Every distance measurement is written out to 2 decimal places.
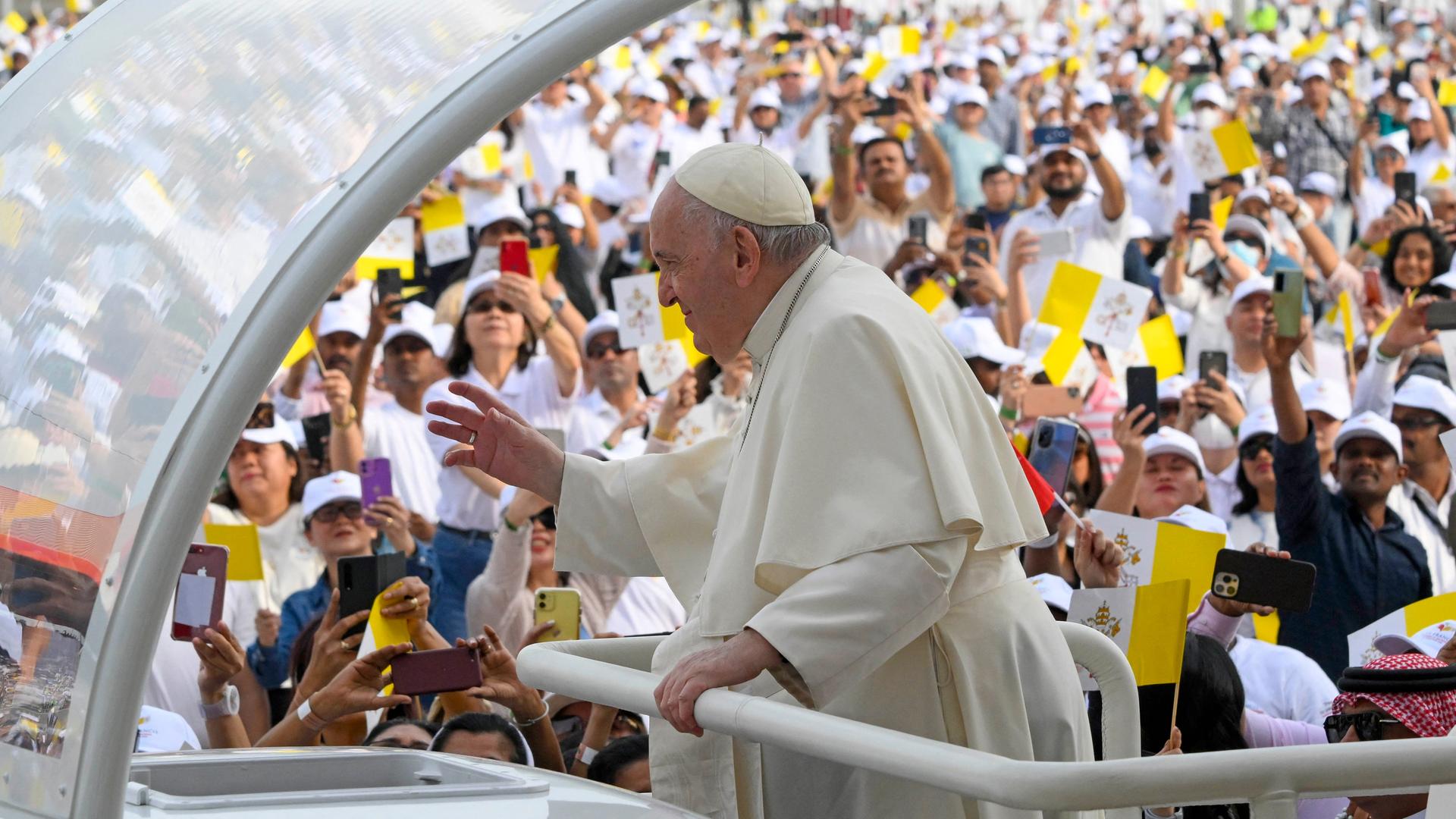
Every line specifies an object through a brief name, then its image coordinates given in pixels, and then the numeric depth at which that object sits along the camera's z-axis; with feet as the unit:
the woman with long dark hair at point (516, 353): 51.26
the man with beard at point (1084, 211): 69.41
